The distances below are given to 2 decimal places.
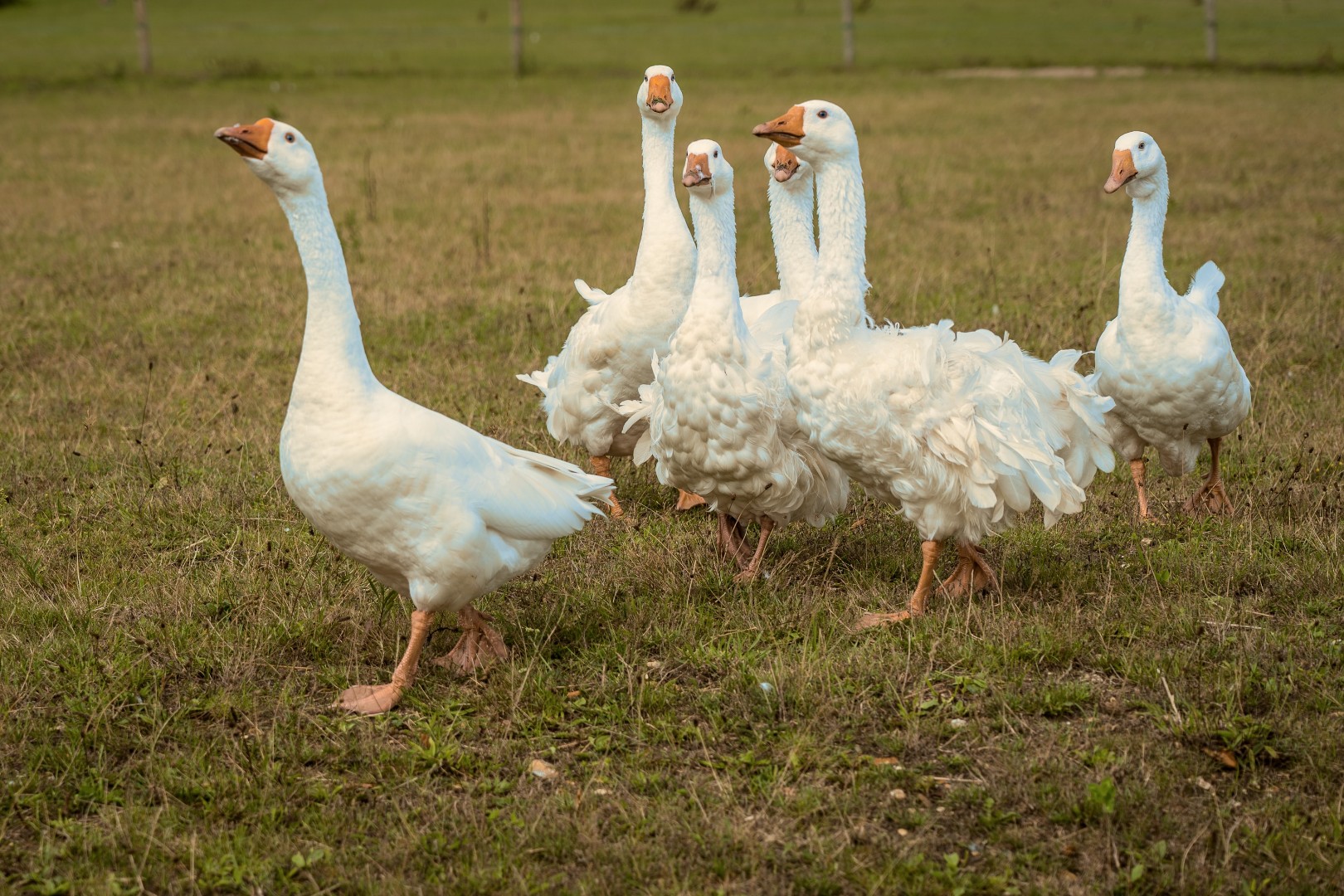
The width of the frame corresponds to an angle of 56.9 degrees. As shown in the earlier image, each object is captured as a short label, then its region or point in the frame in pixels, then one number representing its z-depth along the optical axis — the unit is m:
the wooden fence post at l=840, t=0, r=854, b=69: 26.86
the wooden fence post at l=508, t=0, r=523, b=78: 26.03
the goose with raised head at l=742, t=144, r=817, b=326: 6.12
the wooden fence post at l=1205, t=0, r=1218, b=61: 26.62
